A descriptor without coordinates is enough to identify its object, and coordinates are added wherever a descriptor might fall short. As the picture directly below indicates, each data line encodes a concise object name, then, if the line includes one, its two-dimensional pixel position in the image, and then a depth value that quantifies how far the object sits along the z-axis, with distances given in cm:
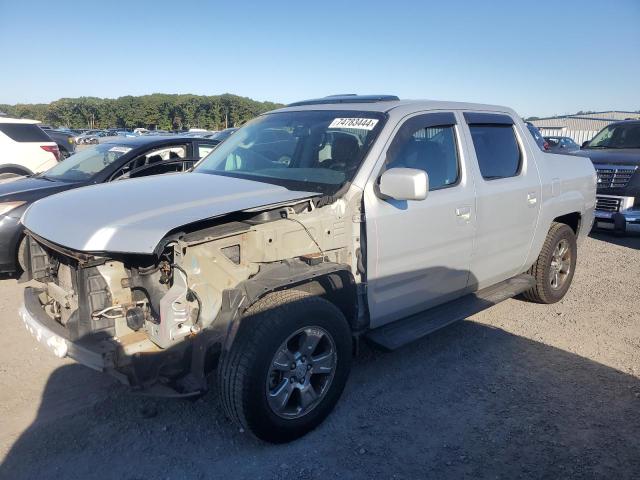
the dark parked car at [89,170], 576
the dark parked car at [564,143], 2336
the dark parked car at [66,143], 1820
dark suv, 840
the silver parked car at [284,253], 280
